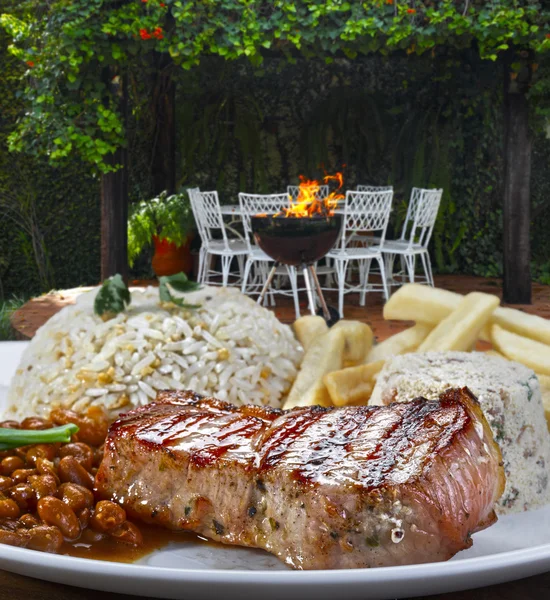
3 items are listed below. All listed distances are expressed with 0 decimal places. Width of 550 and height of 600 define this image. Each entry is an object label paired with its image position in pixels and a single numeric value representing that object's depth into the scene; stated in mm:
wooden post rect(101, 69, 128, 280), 7609
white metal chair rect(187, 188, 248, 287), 8617
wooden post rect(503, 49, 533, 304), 8016
